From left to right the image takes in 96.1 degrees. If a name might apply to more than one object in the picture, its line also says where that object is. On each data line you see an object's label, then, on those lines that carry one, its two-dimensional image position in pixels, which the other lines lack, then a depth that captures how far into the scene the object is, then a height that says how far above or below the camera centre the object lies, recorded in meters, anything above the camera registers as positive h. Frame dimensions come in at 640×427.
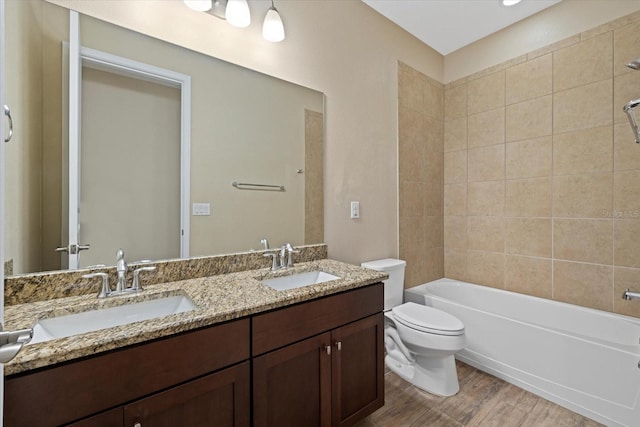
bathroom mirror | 1.05 +0.31
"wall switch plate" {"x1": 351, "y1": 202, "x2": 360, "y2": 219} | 2.13 +0.03
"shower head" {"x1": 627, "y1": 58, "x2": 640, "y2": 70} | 1.27 +0.67
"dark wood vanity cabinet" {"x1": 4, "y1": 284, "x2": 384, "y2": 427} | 0.73 -0.53
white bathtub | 1.56 -0.84
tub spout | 1.48 -0.42
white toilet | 1.75 -0.81
